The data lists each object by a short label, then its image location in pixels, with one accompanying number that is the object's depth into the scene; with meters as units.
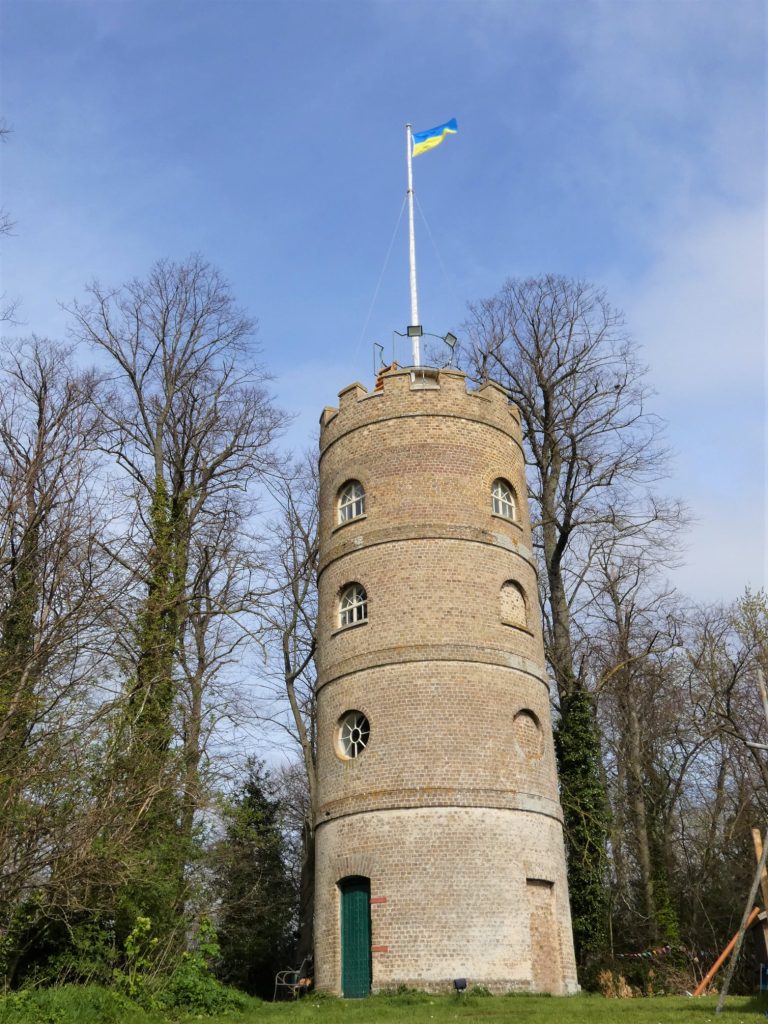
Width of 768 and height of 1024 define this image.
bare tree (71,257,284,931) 16.02
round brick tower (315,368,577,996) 16.42
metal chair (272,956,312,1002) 18.67
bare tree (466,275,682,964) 22.78
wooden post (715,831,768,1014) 12.28
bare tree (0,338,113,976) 12.93
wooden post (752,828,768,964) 13.29
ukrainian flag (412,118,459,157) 24.08
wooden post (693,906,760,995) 13.41
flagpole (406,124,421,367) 21.87
